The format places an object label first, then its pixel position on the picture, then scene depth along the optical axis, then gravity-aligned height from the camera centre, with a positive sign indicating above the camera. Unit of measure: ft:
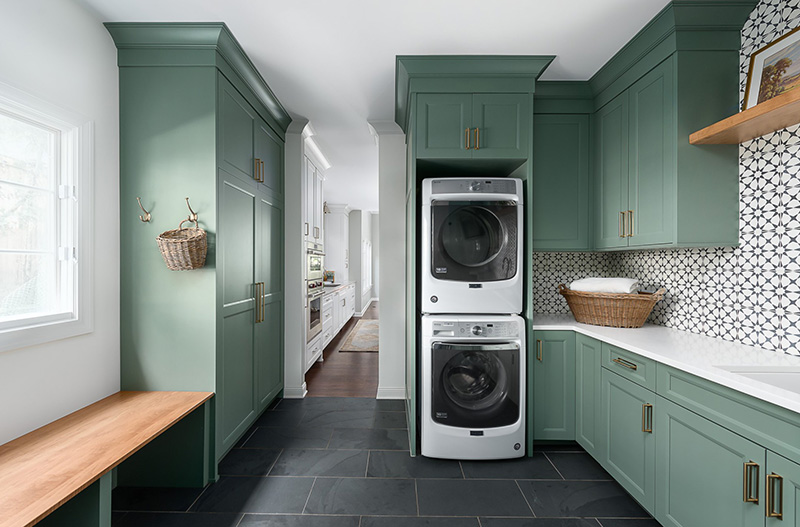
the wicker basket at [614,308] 7.29 -0.95
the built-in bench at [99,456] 3.97 -2.42
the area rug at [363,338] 17.66 -4.09
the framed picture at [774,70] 5.32 +2.85
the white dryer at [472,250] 7.66 +0.21
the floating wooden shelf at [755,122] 4.61 +1.94
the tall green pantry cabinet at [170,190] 6.67 +1.23
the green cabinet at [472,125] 7.77 +2.80
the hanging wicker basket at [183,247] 6.15 +0.20
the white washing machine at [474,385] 7.50 -2.51
